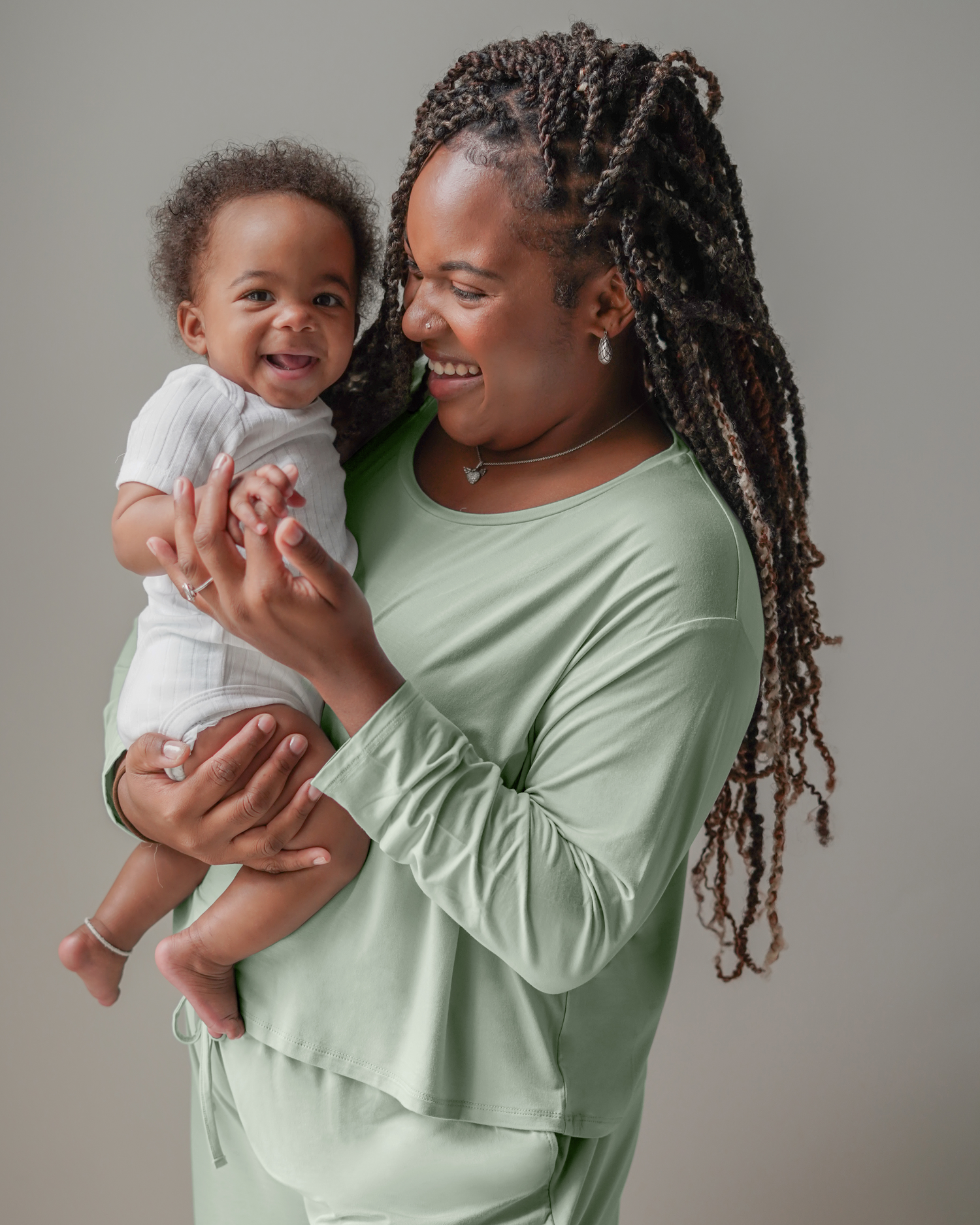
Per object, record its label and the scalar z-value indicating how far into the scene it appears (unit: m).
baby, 1.33
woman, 1.16
